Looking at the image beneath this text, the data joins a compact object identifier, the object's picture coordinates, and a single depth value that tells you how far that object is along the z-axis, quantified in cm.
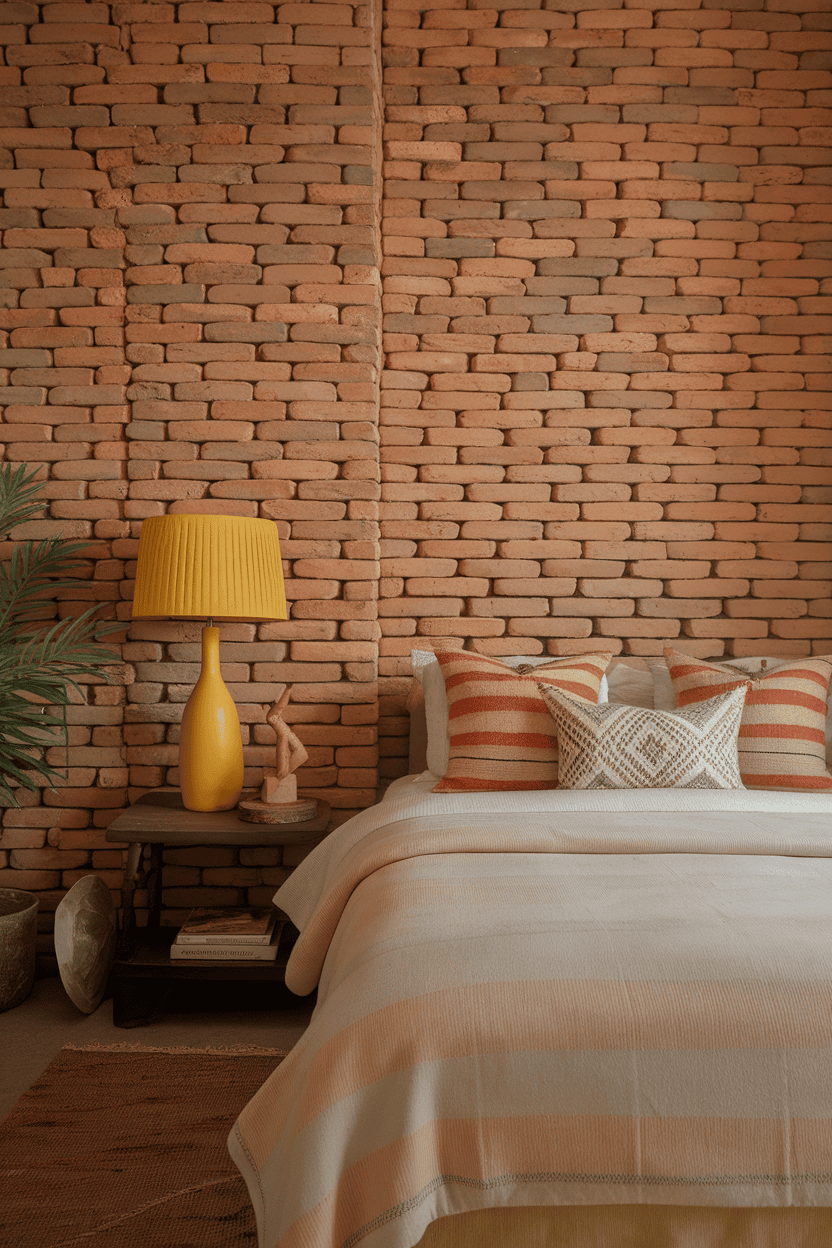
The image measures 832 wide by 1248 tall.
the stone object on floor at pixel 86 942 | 238
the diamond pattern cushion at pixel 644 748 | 213
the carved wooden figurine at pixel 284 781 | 243
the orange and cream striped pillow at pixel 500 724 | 227
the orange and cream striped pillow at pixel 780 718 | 230
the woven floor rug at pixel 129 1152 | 156
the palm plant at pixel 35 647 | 254
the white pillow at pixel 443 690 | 251
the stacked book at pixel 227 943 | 237
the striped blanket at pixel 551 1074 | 100
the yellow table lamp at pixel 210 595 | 239
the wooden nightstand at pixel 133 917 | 232
